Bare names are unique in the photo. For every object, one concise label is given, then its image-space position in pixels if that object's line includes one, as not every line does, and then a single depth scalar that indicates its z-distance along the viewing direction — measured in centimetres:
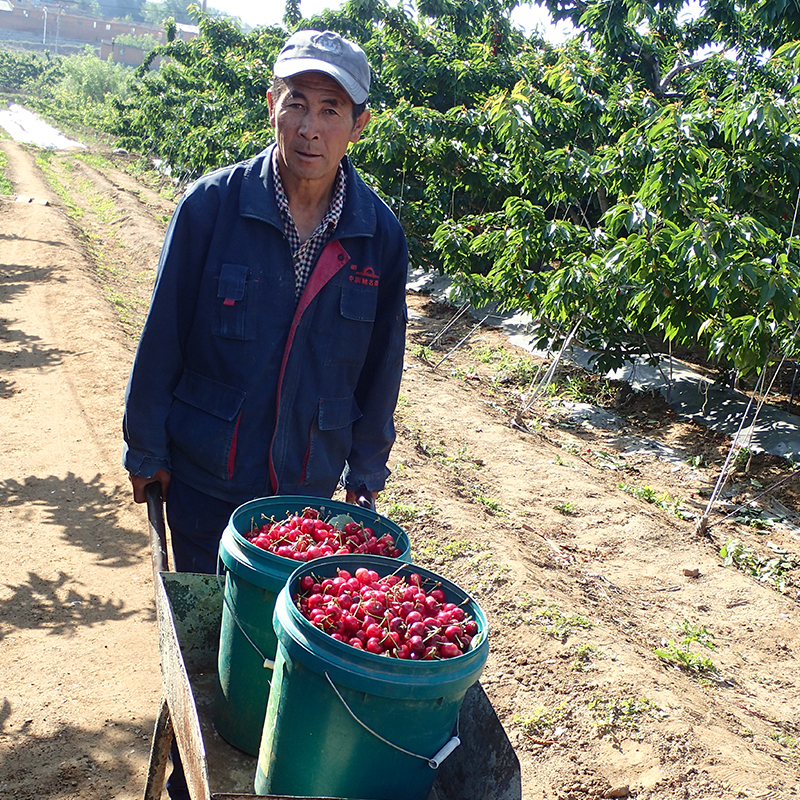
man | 237
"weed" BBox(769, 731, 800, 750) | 357
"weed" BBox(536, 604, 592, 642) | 395
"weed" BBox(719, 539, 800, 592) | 534
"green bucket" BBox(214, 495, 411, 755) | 186
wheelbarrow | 179
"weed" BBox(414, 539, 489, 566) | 474
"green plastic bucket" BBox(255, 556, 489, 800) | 153
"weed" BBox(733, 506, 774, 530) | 610
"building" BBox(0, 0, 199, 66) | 10975
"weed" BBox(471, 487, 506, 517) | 575
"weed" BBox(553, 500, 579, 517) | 588
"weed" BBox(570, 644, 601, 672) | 372
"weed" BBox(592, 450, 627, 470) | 709
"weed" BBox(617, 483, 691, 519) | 629
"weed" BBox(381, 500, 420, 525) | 518
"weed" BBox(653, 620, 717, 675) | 412
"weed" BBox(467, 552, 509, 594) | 441
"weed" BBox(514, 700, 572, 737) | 345
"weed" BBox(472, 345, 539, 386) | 936
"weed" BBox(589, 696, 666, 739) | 336
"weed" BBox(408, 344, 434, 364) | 977
